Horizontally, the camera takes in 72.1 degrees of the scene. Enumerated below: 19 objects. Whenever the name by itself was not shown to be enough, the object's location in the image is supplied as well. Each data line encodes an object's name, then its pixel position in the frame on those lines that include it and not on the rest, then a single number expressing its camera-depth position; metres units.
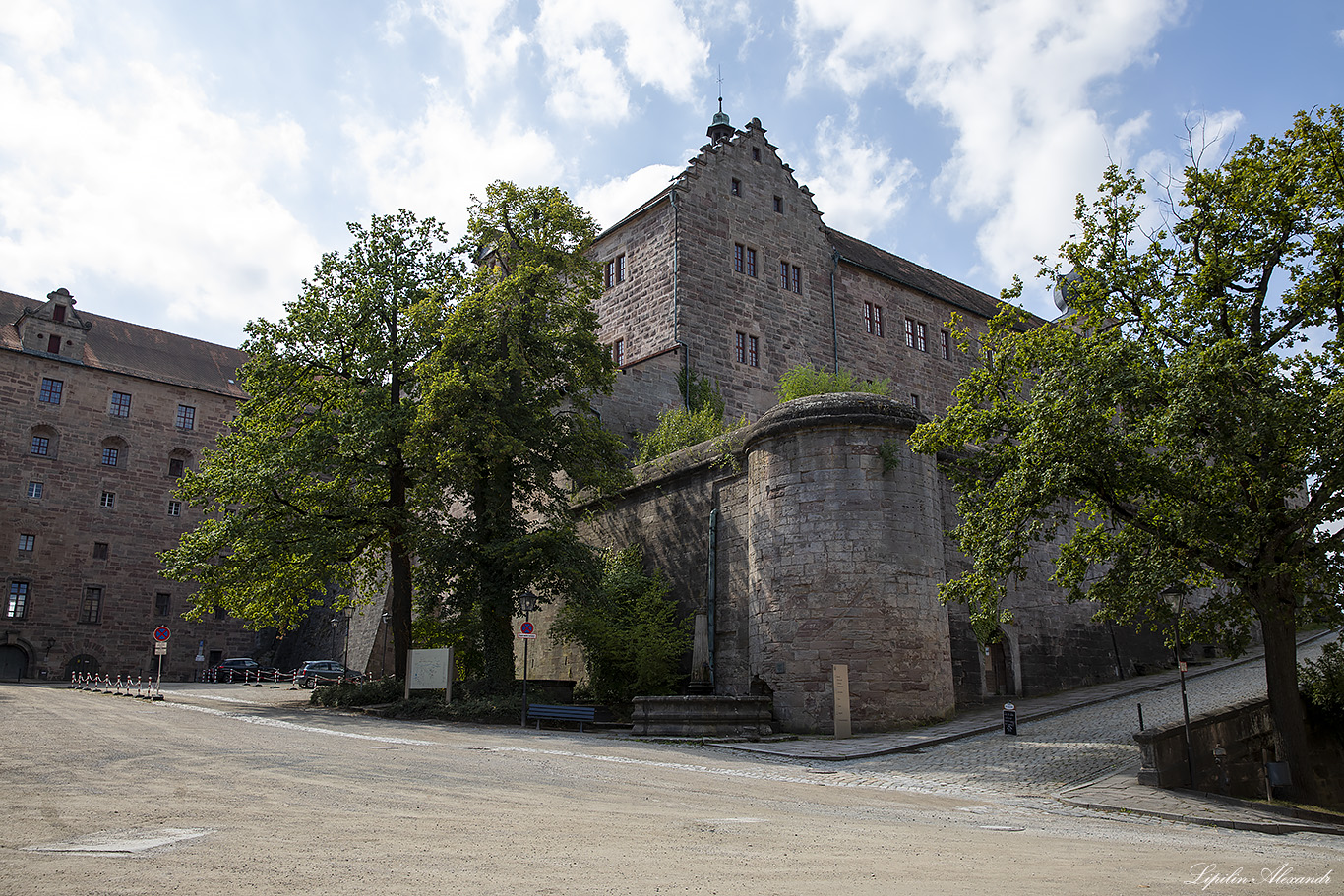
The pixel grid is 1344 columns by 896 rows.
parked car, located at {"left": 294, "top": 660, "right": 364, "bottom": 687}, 34.99
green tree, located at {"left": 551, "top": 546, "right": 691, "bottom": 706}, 21.20
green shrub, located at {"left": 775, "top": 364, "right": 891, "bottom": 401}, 28.52
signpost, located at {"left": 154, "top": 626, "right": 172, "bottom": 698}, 28.20
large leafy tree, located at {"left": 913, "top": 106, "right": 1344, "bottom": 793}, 12.18
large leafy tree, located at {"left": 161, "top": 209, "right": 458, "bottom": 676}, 22.95
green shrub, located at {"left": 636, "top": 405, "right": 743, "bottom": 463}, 26.73
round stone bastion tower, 17.70
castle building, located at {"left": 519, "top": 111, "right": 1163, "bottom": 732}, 18.05
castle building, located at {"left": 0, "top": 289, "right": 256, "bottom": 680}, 46.16
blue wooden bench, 18.52
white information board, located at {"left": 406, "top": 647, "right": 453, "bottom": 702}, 21.27
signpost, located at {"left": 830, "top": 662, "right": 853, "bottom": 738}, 17.06
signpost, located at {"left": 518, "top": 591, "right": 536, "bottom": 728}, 19.66
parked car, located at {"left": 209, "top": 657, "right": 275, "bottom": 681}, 46.28
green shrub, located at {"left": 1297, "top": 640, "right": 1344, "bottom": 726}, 16.02
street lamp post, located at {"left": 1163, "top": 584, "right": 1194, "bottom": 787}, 12.70
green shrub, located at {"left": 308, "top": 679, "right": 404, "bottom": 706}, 23.08
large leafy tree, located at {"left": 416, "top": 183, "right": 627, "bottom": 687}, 20.91
